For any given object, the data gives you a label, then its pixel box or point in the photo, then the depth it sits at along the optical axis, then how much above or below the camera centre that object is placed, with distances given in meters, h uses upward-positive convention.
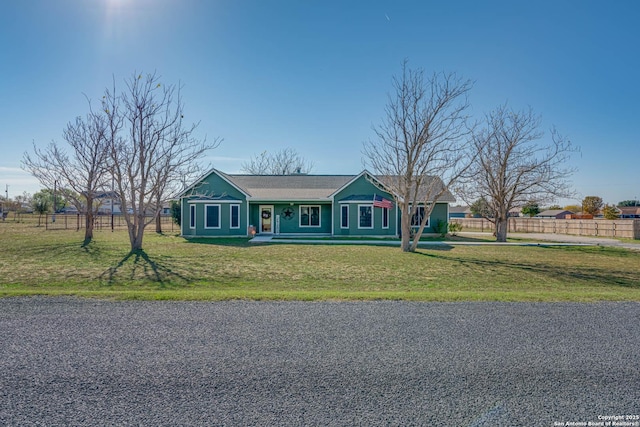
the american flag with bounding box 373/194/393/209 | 23.39 +0.92
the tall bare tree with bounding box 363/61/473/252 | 16.48 +2.54
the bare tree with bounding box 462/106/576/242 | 22.84 +2.35
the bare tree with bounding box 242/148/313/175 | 48.78 +6.42
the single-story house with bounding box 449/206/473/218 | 81.65 +1.46
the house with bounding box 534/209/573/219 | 70.25 +0.86
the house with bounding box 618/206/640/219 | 69.09 +1.12
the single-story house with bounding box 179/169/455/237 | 23.61 +0.43
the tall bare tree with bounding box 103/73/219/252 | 15.77 +2.20
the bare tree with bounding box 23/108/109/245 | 17.84 +2.51
